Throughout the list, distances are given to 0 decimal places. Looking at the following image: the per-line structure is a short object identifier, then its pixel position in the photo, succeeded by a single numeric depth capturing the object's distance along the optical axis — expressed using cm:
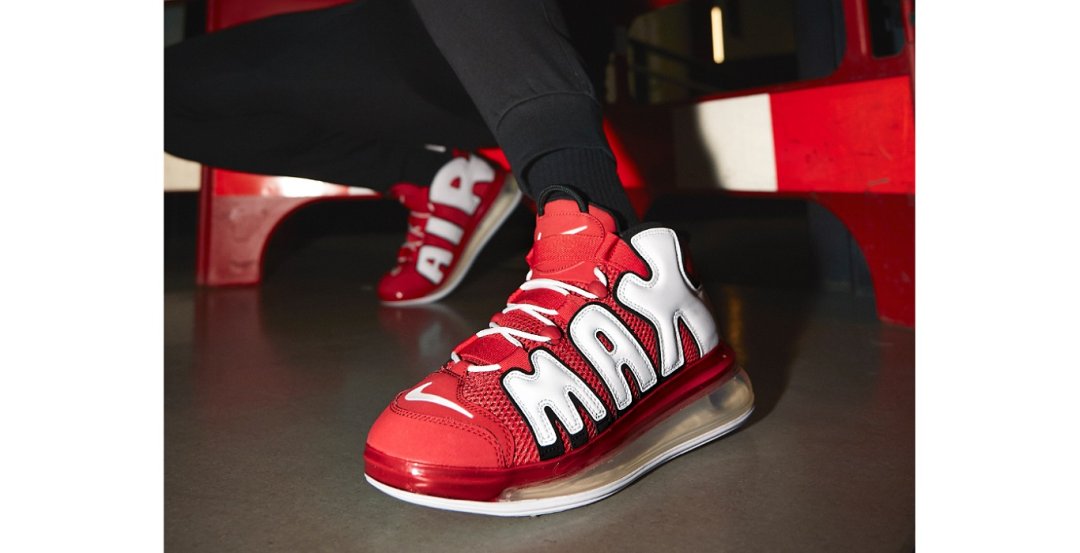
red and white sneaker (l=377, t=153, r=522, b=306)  148
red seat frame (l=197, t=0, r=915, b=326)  114
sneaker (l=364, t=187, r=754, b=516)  54
